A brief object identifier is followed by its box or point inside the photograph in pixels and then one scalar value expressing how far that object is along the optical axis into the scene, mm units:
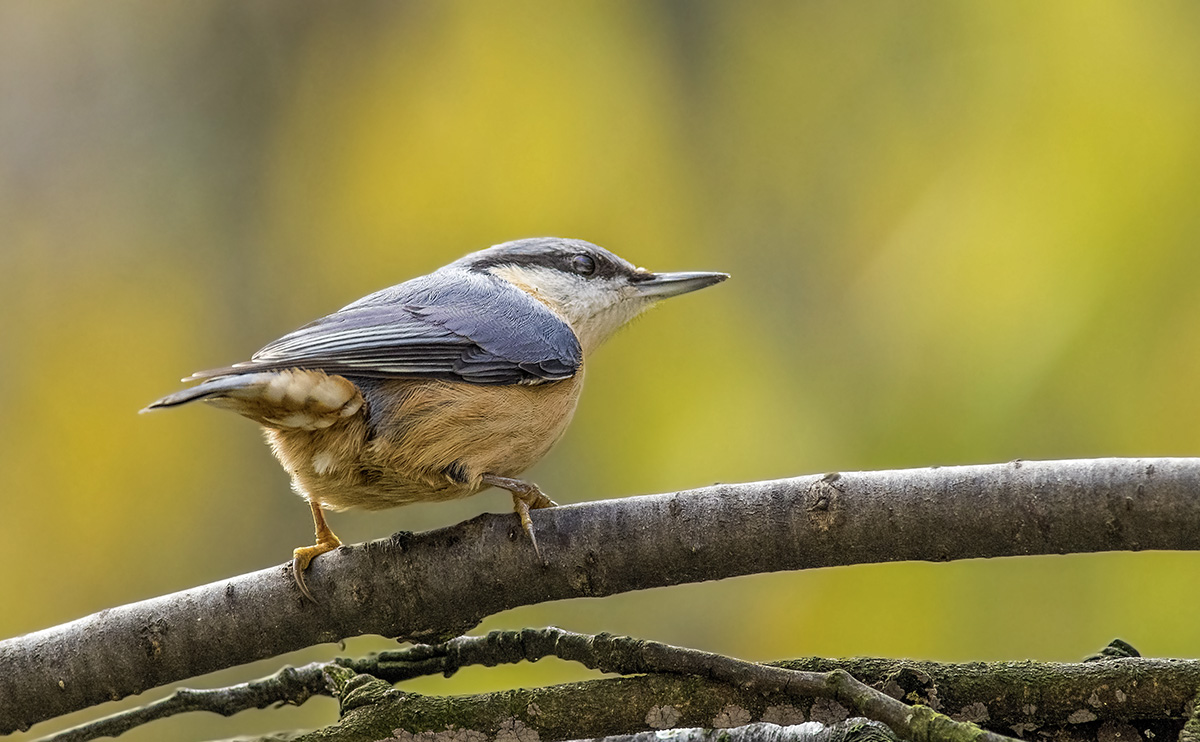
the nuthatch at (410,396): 3917
